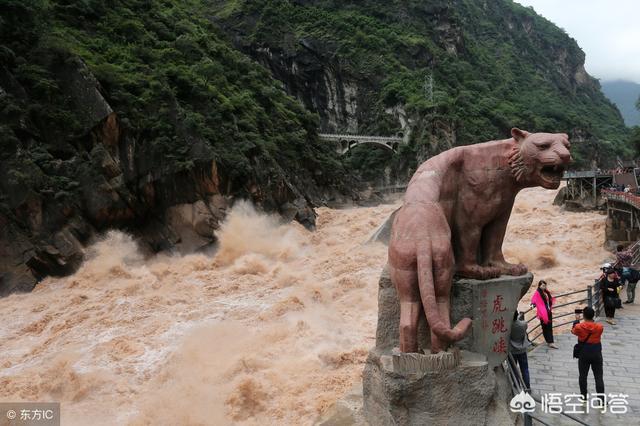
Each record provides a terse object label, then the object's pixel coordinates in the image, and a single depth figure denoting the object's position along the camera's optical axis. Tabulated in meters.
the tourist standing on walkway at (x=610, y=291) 9.28
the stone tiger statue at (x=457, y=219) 5.37
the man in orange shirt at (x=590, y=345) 5.82
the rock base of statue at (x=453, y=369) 5.35
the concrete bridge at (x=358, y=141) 53.11
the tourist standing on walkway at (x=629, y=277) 10.98
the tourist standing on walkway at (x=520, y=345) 6.48
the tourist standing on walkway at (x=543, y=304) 7.76
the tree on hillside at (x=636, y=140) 44.69
